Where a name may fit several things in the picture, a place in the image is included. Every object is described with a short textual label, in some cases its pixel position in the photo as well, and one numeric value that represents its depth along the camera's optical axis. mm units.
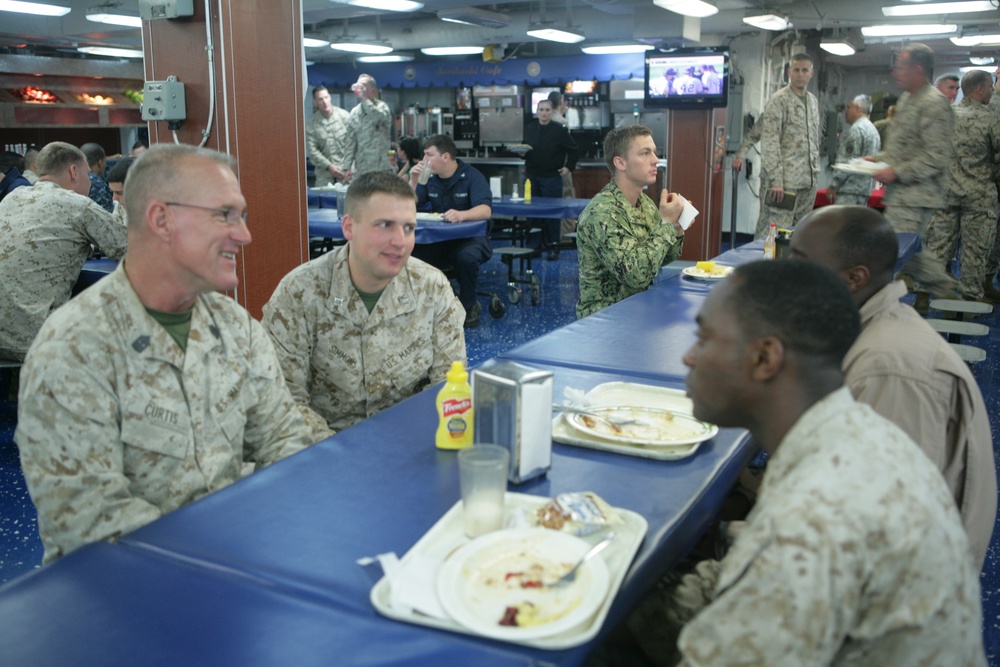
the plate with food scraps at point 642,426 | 1979
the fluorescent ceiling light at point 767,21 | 9719
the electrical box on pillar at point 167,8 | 4199
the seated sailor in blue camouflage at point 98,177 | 7359
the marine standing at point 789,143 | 7992
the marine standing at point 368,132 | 9609
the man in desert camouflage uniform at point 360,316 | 2648
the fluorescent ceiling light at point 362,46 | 13250
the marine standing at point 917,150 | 5539
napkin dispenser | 1719
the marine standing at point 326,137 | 9781
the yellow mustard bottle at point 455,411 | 1886
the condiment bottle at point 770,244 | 4992
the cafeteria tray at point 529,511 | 1205
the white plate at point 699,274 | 4246
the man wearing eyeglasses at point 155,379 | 1664
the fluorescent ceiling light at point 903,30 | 11344
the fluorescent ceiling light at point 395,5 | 8961
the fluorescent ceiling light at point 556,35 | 11844
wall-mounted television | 9656
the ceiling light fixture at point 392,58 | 16703
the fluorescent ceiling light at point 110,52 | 15250
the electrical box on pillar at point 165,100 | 4289
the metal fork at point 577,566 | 1328
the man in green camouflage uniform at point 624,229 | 4043
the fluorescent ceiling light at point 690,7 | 8875
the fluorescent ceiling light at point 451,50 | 14884
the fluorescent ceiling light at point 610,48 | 13962
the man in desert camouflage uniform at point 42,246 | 4398
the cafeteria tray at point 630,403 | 1922
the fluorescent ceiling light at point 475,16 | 10914
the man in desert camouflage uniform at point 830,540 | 1020
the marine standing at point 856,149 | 9151
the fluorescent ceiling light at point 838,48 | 12609
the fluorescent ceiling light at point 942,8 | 9320
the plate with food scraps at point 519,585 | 1225
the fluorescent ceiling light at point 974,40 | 12797
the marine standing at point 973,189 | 7328
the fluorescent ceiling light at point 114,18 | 11055
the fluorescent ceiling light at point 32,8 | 10180
